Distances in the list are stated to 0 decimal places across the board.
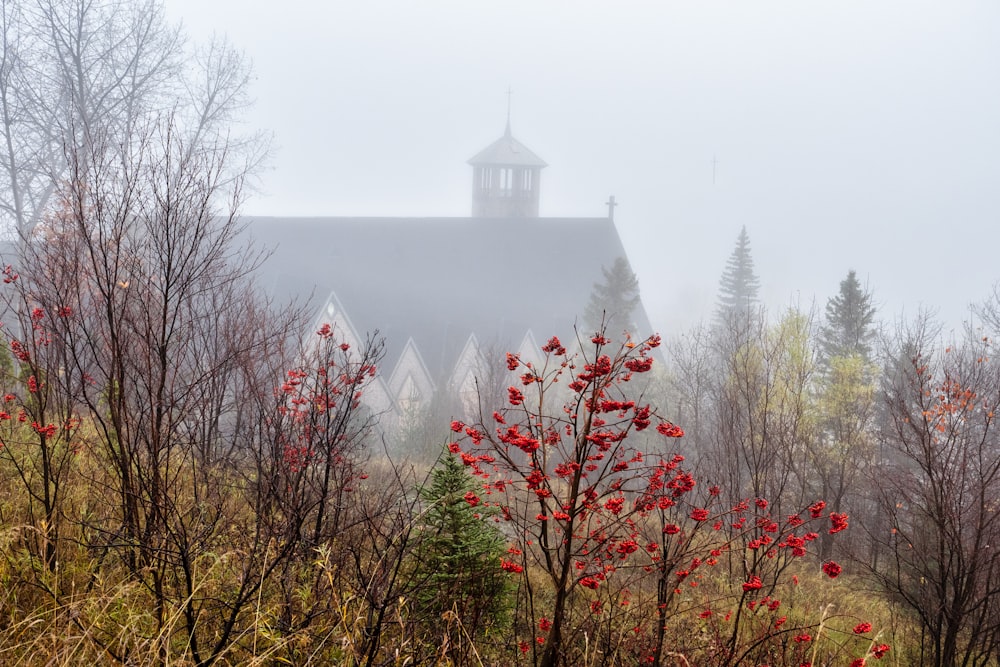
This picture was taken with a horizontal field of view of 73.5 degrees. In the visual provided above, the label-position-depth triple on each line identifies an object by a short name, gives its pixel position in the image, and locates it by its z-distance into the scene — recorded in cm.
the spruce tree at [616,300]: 3120
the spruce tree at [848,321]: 2688
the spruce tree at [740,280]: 4828
